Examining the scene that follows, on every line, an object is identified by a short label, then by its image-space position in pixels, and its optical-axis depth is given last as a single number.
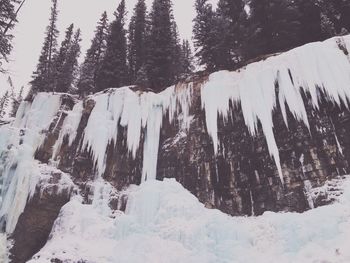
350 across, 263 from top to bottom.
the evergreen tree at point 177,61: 23.55
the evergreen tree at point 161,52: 21.89
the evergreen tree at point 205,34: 20.77
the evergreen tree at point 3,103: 39.08
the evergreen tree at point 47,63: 25.77
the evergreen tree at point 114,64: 22.95
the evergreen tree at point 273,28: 18.00
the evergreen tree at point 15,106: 36.62
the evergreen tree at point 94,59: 24.66
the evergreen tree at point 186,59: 27.87
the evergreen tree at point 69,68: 26.05
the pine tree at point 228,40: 19.64
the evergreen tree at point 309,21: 18.56
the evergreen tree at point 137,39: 25.16
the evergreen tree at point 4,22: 10.47
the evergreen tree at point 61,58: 25.96
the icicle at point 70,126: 15.31
